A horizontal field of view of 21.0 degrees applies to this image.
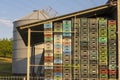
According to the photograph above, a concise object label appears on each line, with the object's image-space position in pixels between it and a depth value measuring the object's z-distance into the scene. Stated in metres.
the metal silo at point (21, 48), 42.31
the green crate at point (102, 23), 20.74
